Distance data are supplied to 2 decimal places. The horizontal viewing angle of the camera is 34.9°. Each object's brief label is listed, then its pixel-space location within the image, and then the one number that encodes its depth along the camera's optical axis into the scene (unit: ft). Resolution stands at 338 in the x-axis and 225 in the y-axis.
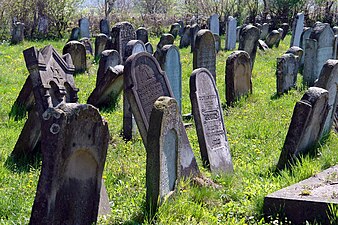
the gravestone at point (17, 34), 78.74
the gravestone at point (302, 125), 21.94
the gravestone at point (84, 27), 85.30
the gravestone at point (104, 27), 86.69
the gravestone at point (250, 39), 51.62
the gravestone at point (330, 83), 26.04
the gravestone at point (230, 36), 72.79
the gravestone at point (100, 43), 62.77
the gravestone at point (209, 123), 23.57
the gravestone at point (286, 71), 40.73
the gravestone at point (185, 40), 76.59
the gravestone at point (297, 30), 68.17
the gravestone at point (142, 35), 67.43
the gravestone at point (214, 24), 78.69
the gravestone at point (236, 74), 36.70
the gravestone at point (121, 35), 45.73
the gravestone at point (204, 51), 37.81
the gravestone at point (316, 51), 42.57
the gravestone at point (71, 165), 14.34
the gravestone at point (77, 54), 48.06
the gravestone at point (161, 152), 17.02
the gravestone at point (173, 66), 31.58
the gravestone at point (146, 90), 21.52
